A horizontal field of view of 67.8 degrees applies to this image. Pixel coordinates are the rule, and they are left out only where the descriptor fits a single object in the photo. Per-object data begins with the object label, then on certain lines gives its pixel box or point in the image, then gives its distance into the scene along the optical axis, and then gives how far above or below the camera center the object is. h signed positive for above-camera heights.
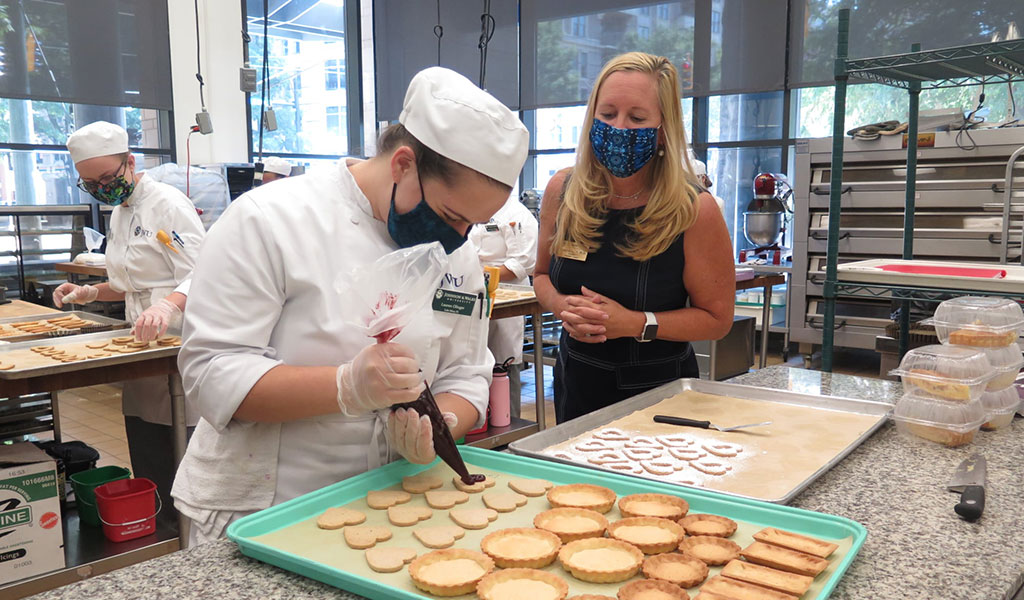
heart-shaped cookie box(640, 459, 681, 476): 1.27 -0.44
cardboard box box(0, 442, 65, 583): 2.48 -1.02
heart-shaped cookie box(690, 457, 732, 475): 1.27 -0.44
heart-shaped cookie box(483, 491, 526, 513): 1.09 -0.43
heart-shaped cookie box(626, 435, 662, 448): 1.40 -0.43
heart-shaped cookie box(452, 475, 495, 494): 1.16 -0.43
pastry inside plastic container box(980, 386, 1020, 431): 1.47 -0.39
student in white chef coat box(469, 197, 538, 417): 4.53 -0.29
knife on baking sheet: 1.48 -0.42
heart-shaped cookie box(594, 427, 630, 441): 1.44 -0.43
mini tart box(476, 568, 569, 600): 0.83 -0.42
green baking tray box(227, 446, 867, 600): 0.88 -0.42
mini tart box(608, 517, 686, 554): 0.94 -0.42
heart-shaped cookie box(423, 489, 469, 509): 1.11 -0.43
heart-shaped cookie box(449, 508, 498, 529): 1.04 -0.43
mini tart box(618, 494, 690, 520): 1.04 -0.41
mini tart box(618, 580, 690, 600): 0.82 -0.42
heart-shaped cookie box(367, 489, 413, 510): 1.10 -0.43
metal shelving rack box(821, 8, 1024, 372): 1.68 +0.33
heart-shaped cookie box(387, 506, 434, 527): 1.05 -0.43
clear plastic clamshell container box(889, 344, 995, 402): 1.40 -0.31
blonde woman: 1.70 -0.10
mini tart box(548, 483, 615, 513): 1.07 -0.41
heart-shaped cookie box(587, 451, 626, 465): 1.31 -0.43
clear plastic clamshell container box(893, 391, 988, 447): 1.39 -0.39
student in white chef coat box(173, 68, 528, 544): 1.11 -0.16
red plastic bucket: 2.78 -1.11
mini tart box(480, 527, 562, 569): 0.91 -0.42
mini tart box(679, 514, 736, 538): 0.98 -0.41
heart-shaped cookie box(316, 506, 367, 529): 1.02 -0.42
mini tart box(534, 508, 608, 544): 0.98 -0.42
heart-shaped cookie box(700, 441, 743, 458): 1.35 -0.43
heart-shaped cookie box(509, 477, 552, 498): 1.14 -0.42
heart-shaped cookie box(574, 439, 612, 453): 1.38 -0.43
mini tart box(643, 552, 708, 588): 0.86 -0.42
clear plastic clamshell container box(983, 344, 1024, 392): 1.49 -0.31
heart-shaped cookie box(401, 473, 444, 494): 1.17 -0.43
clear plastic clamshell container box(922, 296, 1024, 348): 1.51 -0.23
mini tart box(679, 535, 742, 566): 0.91 -0.42
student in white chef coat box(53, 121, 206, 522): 3.12 -0.17
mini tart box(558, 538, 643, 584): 0.88 -0.42
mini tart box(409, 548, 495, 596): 0.83 -0.42
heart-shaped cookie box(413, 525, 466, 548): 0.98 -0.43
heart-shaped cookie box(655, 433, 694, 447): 1.40 -0.43
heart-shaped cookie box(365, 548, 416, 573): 0.90 -0.42
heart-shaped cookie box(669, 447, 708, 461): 1.33 -0.43
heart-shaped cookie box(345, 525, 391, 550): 0.96 -0.42
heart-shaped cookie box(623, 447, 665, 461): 1.33 -0.43
